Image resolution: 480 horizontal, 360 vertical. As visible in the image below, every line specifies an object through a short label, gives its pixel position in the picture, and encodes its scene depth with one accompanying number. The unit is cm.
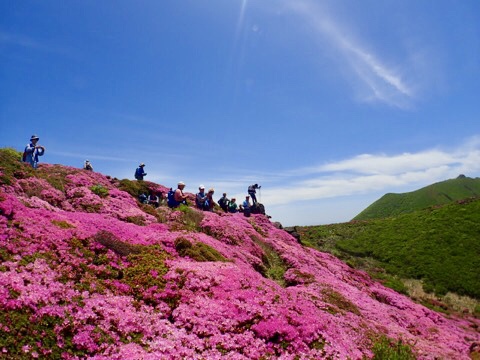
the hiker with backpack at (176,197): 2488
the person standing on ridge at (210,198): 2858
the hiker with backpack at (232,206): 3597
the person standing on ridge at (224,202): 3553
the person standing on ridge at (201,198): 2763
